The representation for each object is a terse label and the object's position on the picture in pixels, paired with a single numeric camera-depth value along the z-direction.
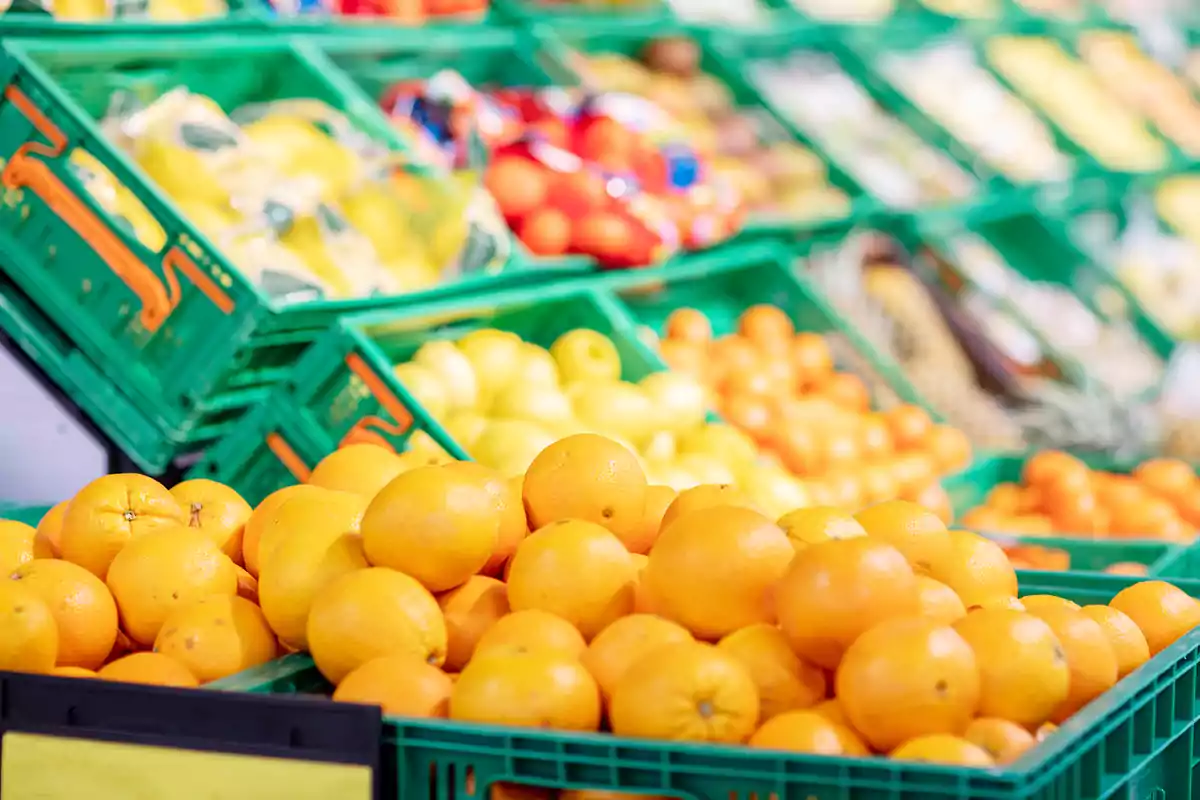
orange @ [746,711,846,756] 1.51
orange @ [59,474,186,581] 1.77
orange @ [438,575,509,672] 1.68
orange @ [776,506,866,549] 1.74
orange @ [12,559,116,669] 1.68
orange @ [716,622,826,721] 1.59
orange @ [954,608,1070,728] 1.58
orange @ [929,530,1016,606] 1.76
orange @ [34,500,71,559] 1.80
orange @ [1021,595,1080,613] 1.71
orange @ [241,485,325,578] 1.75
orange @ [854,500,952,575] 1.77
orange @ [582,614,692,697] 1.59
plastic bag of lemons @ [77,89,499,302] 2.41
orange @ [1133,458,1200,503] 3.11
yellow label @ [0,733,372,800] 1.53
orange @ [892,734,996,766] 1.48
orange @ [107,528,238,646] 1.70
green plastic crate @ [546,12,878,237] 3.53
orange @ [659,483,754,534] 1.78
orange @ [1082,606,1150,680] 1.71
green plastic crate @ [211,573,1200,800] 1.46
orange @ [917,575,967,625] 1.66
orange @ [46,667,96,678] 1.65
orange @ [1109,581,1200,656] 1.76
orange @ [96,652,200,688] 1.62
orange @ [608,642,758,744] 1.52
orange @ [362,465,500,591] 1.65
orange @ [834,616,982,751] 1.53
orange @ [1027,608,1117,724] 1.64
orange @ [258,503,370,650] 1.66
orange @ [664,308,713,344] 3.26
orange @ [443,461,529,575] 1.75
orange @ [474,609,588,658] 1.61
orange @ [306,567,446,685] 1.61
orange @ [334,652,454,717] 1.57
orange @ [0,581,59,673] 1.63
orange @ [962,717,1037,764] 1.53
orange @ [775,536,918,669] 1.59
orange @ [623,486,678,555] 1.81
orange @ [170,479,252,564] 1.81
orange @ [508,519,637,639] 1.66
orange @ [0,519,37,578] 1.78
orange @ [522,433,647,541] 1.76
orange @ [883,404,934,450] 3.22
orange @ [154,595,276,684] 1.65
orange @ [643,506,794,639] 1.64
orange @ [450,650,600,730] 1.54
